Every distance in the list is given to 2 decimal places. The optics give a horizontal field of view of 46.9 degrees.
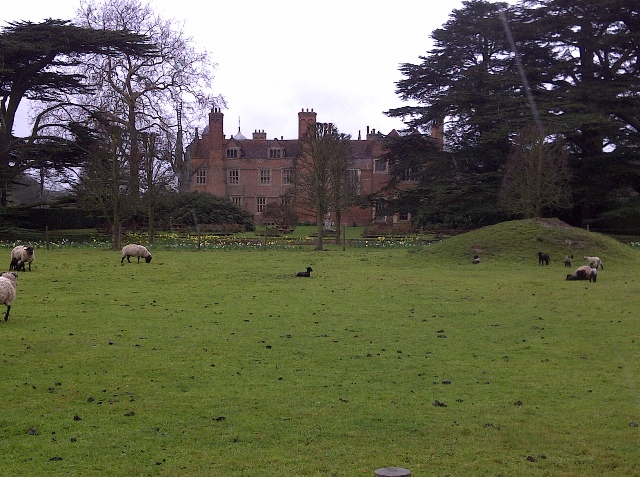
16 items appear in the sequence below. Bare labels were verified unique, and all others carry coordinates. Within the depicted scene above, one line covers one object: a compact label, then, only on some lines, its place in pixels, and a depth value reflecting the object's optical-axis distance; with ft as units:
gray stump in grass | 15.16
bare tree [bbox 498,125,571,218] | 121.39
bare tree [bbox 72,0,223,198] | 159.63
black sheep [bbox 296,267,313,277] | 76.89
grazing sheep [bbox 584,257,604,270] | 82.17
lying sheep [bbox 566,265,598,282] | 74.64
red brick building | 264.52
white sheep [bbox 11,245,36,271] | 81.61
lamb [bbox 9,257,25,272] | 81.01
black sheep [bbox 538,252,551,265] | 91.50
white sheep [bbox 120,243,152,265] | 95.55
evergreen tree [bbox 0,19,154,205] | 152.05
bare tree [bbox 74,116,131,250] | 126.72
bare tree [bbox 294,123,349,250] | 129.70
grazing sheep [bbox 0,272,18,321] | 44.62
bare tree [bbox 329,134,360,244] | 133.59
